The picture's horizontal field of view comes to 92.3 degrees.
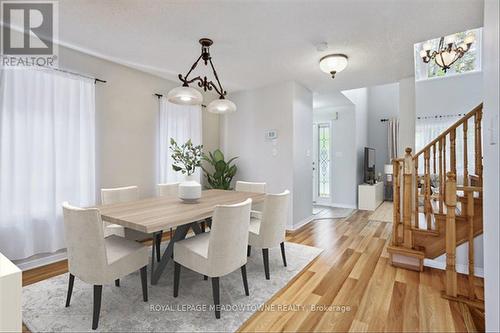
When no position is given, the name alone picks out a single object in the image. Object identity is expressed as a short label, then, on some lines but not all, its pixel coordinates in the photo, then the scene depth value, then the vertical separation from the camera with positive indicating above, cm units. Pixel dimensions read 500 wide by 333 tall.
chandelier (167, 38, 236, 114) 223 +68
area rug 170 -112
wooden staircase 210 -52
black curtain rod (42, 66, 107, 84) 269 +110
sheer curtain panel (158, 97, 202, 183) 382 +61
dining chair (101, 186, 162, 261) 264 -37
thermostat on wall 417 +55
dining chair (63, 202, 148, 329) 163 -63
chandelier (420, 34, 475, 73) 356 +176
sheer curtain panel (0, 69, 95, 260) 239 +13
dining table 173 -39
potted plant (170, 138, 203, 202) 246 -26
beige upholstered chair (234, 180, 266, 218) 339 -32
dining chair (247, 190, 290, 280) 236 -61
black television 635 -6
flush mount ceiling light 285 +123
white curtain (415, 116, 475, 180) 489 +71
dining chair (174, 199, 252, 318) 175 -65
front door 657 +8
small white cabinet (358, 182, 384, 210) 570 -74
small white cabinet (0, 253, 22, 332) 77 -43
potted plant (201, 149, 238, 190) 438 -12
